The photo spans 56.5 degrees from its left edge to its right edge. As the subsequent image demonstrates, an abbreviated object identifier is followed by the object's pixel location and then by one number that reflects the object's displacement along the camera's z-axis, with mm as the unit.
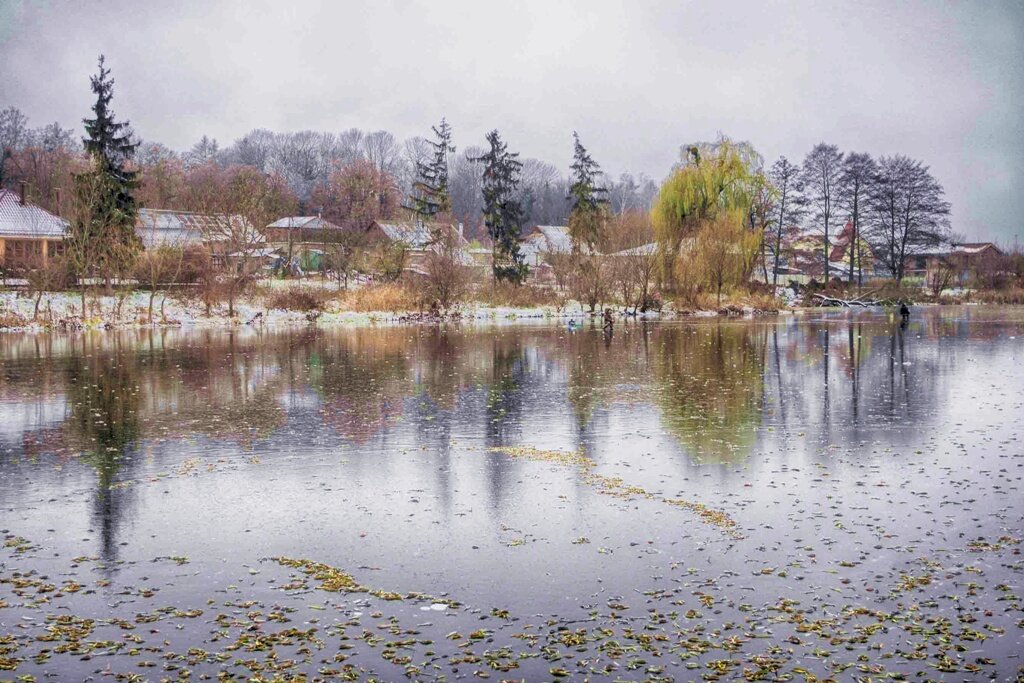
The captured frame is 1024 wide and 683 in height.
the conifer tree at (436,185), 75750
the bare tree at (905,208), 89438
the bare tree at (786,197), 88750
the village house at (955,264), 88312
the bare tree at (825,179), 87838
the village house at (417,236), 65750
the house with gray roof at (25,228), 64750
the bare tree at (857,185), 87812
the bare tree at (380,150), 148625
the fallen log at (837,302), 80938
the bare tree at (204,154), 134475
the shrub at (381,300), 56856
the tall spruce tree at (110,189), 52062
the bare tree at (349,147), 142625
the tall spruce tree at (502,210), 71188
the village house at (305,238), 82500
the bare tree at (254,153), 140525
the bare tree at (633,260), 60875
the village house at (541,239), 89975
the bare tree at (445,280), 57562
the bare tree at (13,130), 102475
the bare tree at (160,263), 51781
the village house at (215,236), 57500
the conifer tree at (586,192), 75312
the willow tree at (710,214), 63094
